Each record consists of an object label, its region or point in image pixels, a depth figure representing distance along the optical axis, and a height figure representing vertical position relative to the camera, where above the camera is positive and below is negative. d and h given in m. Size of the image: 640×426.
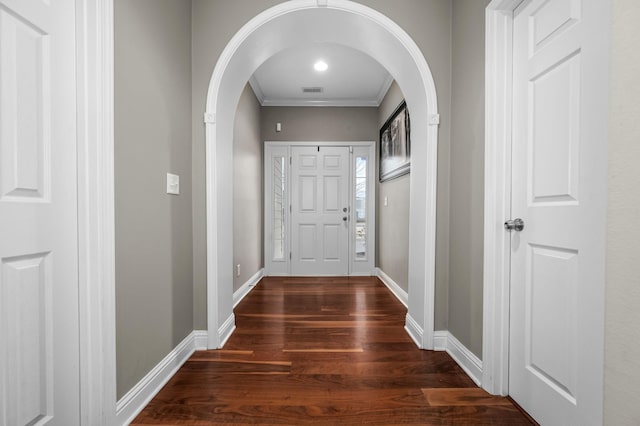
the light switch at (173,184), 1.77 +0.13
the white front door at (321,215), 4.73 -0.13
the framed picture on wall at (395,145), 3.20 +0.74
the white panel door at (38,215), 0.99 -0.04
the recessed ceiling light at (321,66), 3.47 +1.62
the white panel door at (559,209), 1.07 +0.00
